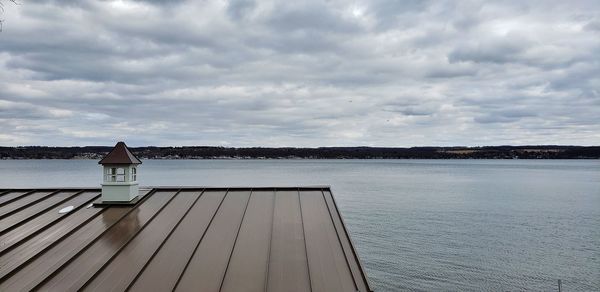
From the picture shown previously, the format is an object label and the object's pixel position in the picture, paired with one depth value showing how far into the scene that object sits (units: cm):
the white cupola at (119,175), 1534
